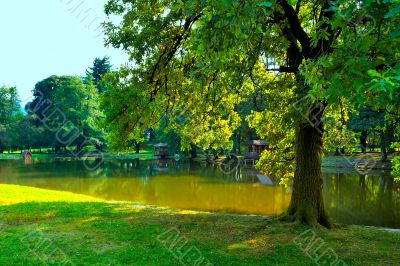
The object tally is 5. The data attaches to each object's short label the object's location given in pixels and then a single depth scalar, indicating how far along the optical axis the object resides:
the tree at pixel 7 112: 69.56
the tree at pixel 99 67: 92.34
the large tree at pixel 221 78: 5.52
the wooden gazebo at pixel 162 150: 63.69
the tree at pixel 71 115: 62.84
